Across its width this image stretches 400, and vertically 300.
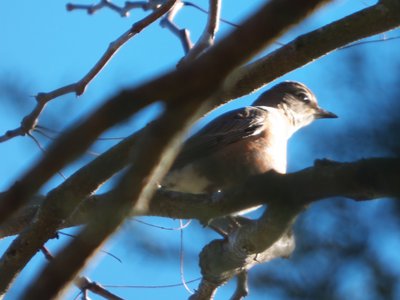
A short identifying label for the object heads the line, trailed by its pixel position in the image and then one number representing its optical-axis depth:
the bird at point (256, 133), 12.26
